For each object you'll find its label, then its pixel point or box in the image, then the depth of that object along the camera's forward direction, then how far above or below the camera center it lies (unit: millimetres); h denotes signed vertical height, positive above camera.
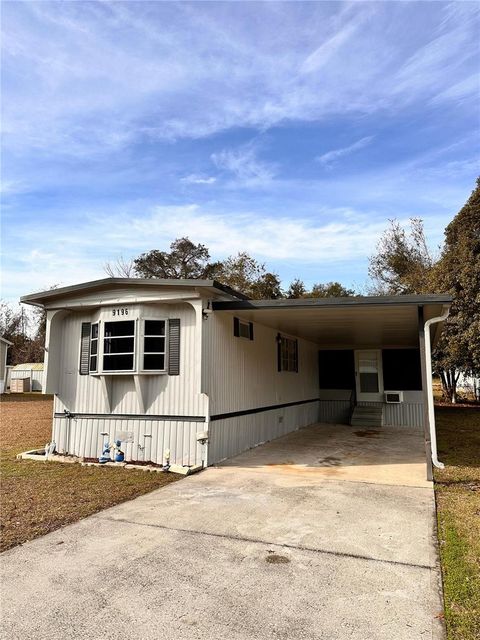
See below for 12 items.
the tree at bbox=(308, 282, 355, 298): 27688 +5697
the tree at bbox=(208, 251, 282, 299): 24239 +5928
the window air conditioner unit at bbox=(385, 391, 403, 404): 12672 -558
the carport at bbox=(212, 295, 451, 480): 6414 +635
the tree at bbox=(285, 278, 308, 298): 26375 +5443
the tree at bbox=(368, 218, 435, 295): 23438 +6731
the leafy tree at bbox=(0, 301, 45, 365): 34406 +4044
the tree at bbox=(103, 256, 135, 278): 25656 +6578
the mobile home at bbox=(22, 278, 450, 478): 6746 +351
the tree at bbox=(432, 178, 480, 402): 15695 +3533
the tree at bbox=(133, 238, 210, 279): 25125 +6791
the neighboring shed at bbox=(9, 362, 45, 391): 26938 +269
